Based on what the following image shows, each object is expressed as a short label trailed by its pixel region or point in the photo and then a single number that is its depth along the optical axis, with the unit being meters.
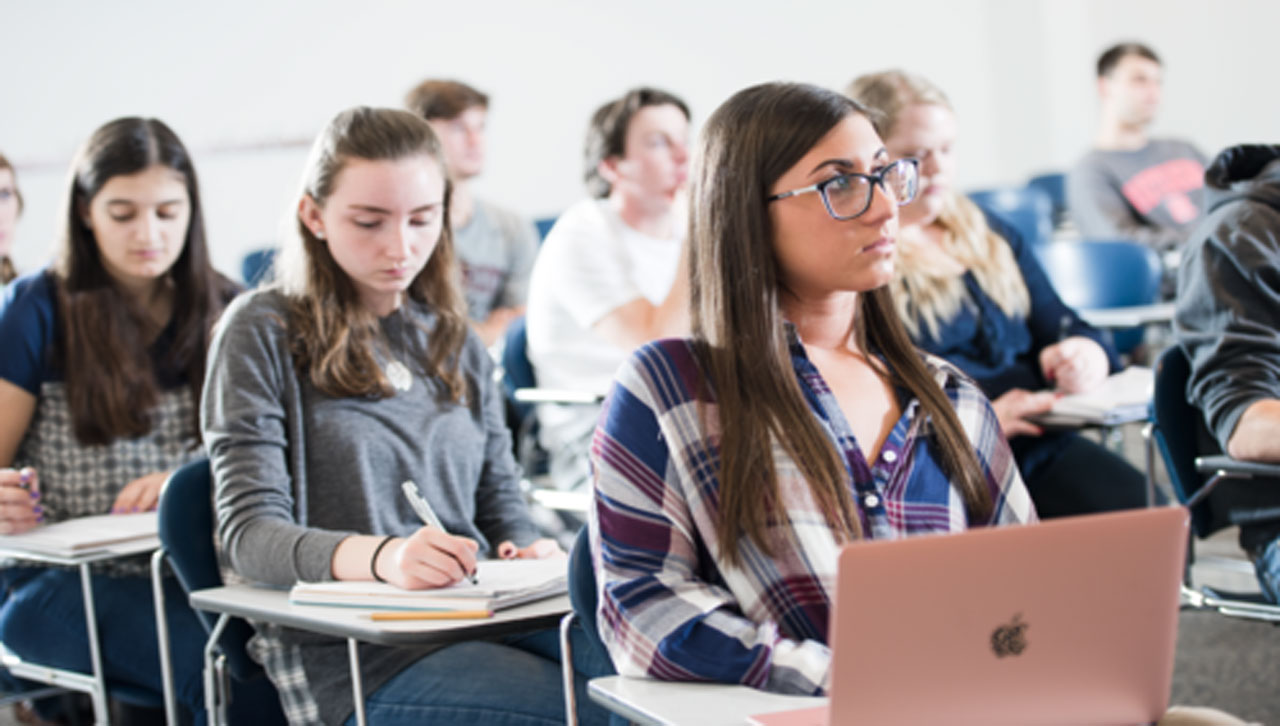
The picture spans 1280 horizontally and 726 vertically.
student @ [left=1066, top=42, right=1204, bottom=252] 5.26
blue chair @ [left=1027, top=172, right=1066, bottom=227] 6.72
